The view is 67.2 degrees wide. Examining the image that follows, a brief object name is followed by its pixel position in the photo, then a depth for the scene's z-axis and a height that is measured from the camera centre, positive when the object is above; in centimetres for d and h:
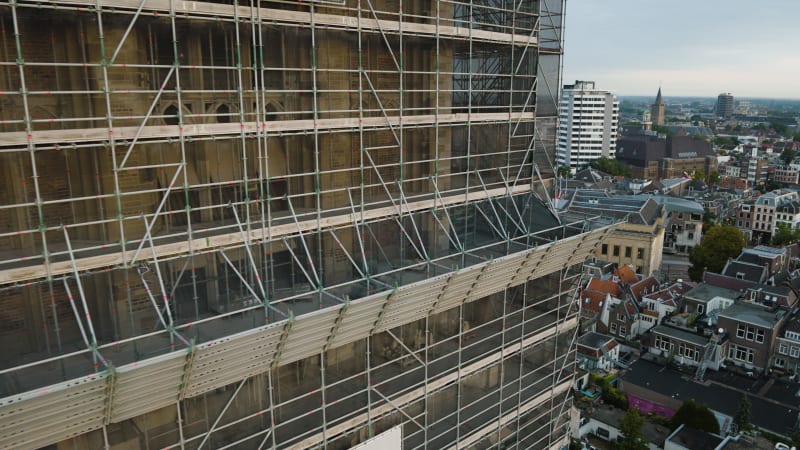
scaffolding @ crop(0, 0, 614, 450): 1057 -266
